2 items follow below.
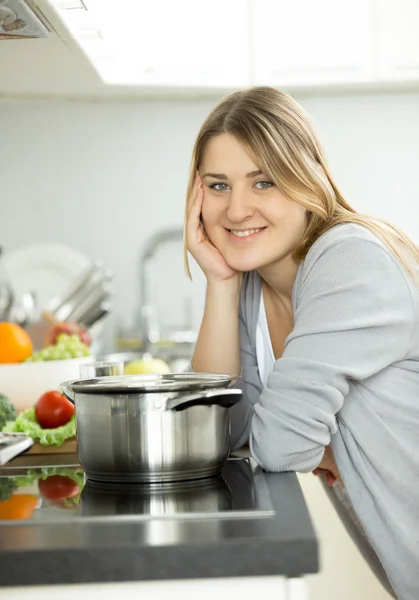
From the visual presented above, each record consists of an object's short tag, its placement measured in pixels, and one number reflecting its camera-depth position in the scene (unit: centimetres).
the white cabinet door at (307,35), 326
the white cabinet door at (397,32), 330
